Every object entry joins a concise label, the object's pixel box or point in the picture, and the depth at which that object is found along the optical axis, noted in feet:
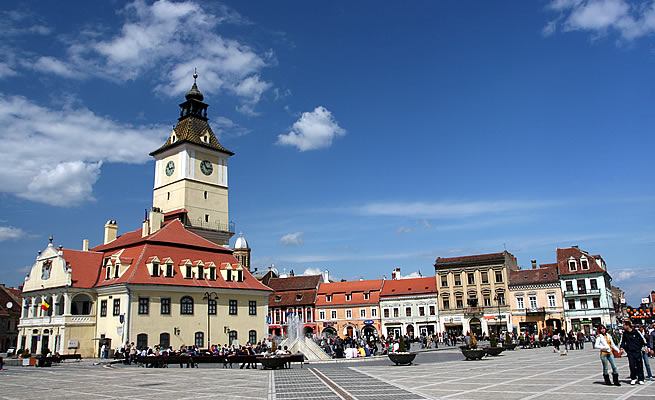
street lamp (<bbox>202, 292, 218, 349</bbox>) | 147.84
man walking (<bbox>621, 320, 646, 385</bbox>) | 48.08
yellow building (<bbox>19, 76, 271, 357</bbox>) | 137.90
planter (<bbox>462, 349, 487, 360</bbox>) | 92.63
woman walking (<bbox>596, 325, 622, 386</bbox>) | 48.88
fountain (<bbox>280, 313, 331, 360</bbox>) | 115.85
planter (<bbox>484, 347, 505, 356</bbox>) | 99.76
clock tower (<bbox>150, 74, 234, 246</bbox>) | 193.36
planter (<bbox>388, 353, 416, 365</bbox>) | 86.99
